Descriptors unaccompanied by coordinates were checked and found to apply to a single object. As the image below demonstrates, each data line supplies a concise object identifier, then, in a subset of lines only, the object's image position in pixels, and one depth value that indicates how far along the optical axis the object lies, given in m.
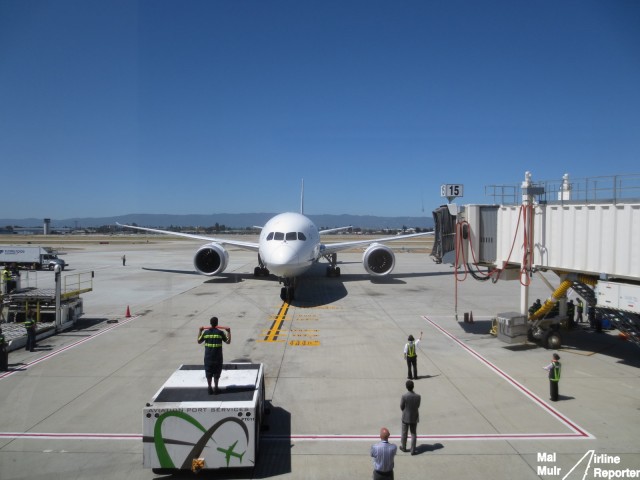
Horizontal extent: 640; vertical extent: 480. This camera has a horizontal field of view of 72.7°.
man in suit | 7.94
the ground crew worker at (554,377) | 10.07
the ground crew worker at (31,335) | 14.12
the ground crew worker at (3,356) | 12.08
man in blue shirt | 6.36
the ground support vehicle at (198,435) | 7.05
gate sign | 17.03
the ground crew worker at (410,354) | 11.55
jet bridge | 12.15
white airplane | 22.19
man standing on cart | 8.12
